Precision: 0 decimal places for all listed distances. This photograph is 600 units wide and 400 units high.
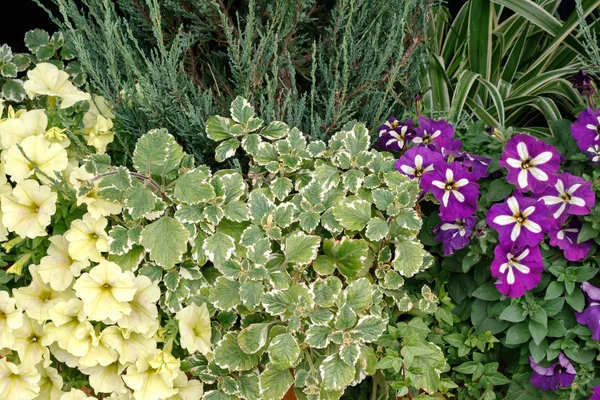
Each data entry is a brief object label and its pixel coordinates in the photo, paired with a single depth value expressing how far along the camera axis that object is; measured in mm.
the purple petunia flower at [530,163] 1284
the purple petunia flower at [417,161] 1402
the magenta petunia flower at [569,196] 1252
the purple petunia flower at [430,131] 1495
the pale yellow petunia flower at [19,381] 1358
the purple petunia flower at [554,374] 1290
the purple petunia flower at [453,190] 1304
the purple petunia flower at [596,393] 1247
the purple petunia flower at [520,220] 1243
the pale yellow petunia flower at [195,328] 1275
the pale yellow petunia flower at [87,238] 1315
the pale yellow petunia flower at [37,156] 1375
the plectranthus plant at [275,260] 1264
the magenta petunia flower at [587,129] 1313
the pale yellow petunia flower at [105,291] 1267
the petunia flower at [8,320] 1335
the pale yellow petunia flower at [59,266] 1327
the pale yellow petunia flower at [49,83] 1537
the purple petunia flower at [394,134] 1551
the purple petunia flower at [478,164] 1375
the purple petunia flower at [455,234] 1314
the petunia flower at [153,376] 1294
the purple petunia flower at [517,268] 1263
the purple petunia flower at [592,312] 1256
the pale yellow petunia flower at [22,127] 1425
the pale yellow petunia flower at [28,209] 1322
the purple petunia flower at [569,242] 1286
